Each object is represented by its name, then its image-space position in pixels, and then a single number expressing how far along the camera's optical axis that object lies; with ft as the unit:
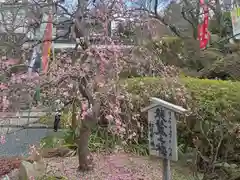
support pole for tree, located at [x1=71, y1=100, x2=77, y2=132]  11.45
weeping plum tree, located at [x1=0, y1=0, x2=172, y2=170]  7.31
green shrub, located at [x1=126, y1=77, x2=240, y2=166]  9.64
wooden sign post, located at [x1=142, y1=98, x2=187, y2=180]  6.71
